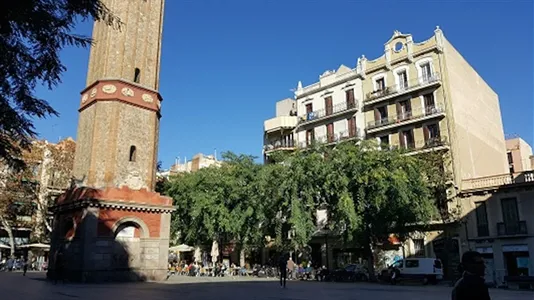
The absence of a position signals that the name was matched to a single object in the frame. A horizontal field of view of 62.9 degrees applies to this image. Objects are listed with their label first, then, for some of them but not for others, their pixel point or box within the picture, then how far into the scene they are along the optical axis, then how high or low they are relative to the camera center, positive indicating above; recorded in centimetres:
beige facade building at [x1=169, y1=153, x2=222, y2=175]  6700 +1375
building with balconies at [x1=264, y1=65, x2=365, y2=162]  4216 +1352
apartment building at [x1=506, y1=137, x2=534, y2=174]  4766 +1006
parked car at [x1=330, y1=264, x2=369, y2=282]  2765 -157
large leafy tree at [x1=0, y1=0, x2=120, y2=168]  570 +280
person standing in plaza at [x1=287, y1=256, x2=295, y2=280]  2899 -124
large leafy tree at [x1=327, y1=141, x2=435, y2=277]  2531 +319
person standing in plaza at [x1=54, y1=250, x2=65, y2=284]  2083 -67
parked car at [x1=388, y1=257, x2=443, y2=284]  2555 -125
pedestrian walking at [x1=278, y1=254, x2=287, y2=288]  2066 -95
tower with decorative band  2206 +432
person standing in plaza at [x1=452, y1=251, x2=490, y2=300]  432 -32
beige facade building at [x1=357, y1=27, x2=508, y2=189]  3541 +1233
